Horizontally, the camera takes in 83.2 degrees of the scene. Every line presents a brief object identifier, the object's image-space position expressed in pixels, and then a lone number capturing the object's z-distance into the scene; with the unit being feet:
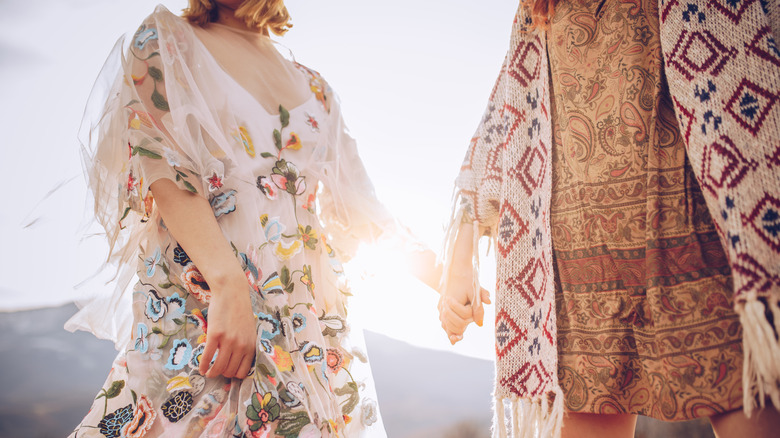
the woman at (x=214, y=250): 2.51
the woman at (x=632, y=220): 1.99
